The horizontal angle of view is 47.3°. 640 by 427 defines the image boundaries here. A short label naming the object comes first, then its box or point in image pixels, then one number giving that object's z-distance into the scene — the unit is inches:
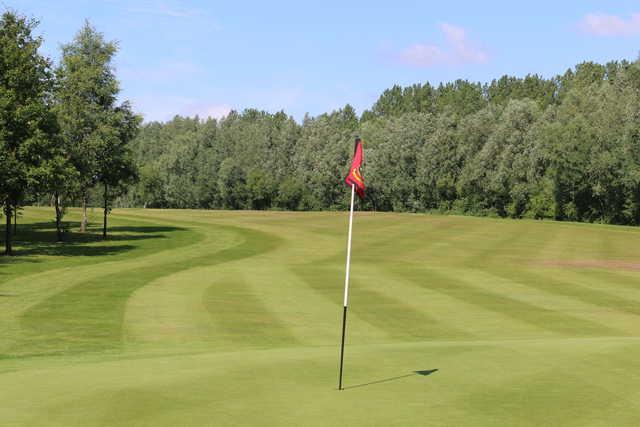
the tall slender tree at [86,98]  2325.3
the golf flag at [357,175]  522.6
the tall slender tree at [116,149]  2354.8
